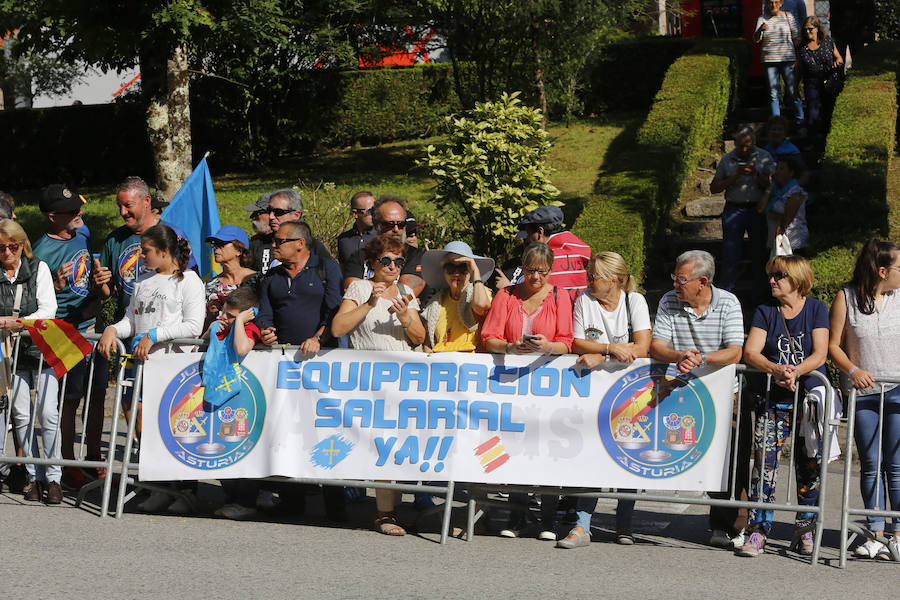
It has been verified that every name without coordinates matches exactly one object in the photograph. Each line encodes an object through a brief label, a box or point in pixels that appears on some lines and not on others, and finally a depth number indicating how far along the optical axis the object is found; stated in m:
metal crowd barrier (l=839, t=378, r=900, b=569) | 13.08
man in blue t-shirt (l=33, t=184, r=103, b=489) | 16.02
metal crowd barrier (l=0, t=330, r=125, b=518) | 14.53
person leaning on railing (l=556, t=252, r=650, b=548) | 13.62
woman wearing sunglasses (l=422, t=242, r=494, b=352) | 14.02
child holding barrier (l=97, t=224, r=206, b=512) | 14.79
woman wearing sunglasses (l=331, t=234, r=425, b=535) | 13.95
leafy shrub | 25.78
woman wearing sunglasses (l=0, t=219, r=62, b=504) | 15.23
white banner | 13.72
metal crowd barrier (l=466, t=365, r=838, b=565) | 13.19
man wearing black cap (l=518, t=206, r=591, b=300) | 15.59
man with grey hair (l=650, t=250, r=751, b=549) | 13.53
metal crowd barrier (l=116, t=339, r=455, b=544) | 13.84
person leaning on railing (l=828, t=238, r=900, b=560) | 13.48
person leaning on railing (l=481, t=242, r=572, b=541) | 13.67
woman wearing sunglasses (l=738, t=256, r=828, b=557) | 13.45
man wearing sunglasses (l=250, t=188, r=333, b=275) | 16.56
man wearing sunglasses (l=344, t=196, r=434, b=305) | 15.48
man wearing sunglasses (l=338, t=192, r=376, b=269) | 17.92
